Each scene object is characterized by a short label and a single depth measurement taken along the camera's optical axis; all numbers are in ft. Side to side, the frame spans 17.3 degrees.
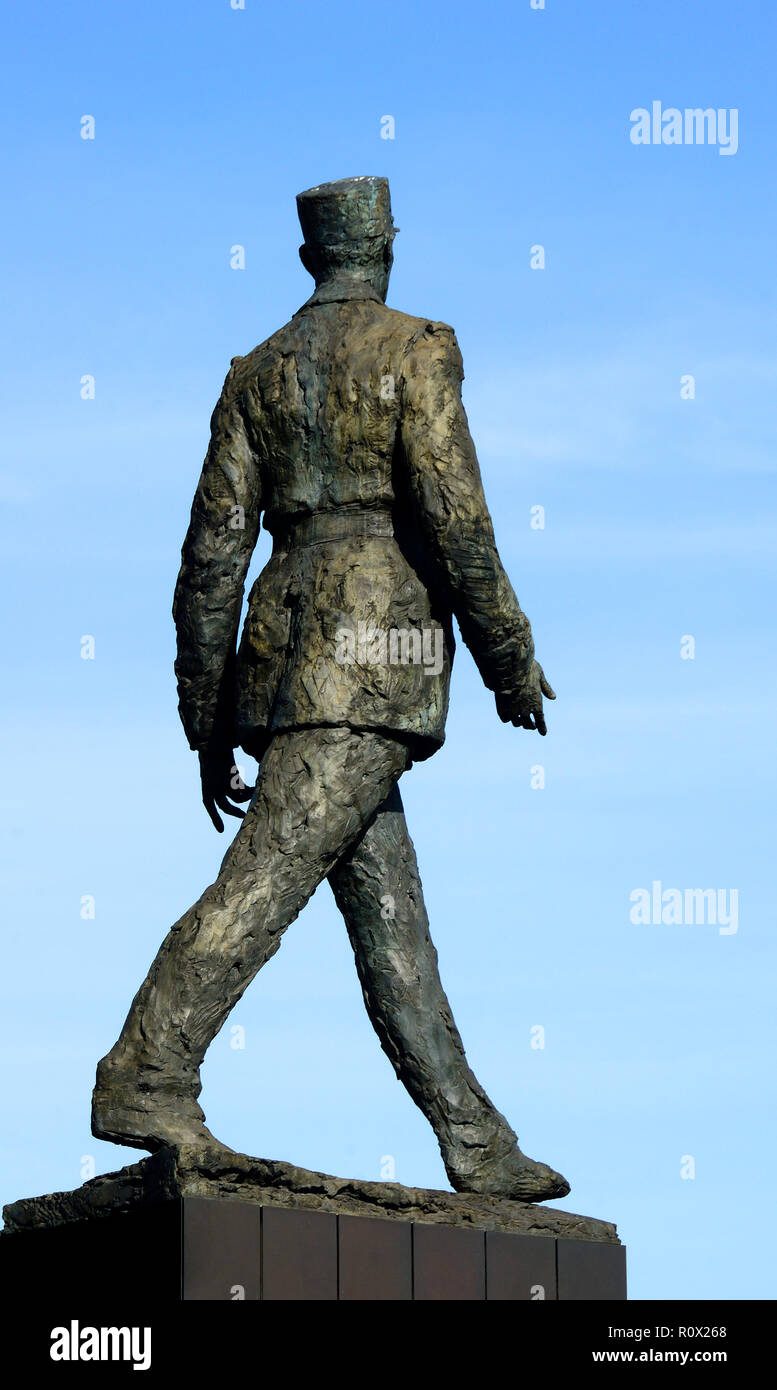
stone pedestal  28.81
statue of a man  31.14
